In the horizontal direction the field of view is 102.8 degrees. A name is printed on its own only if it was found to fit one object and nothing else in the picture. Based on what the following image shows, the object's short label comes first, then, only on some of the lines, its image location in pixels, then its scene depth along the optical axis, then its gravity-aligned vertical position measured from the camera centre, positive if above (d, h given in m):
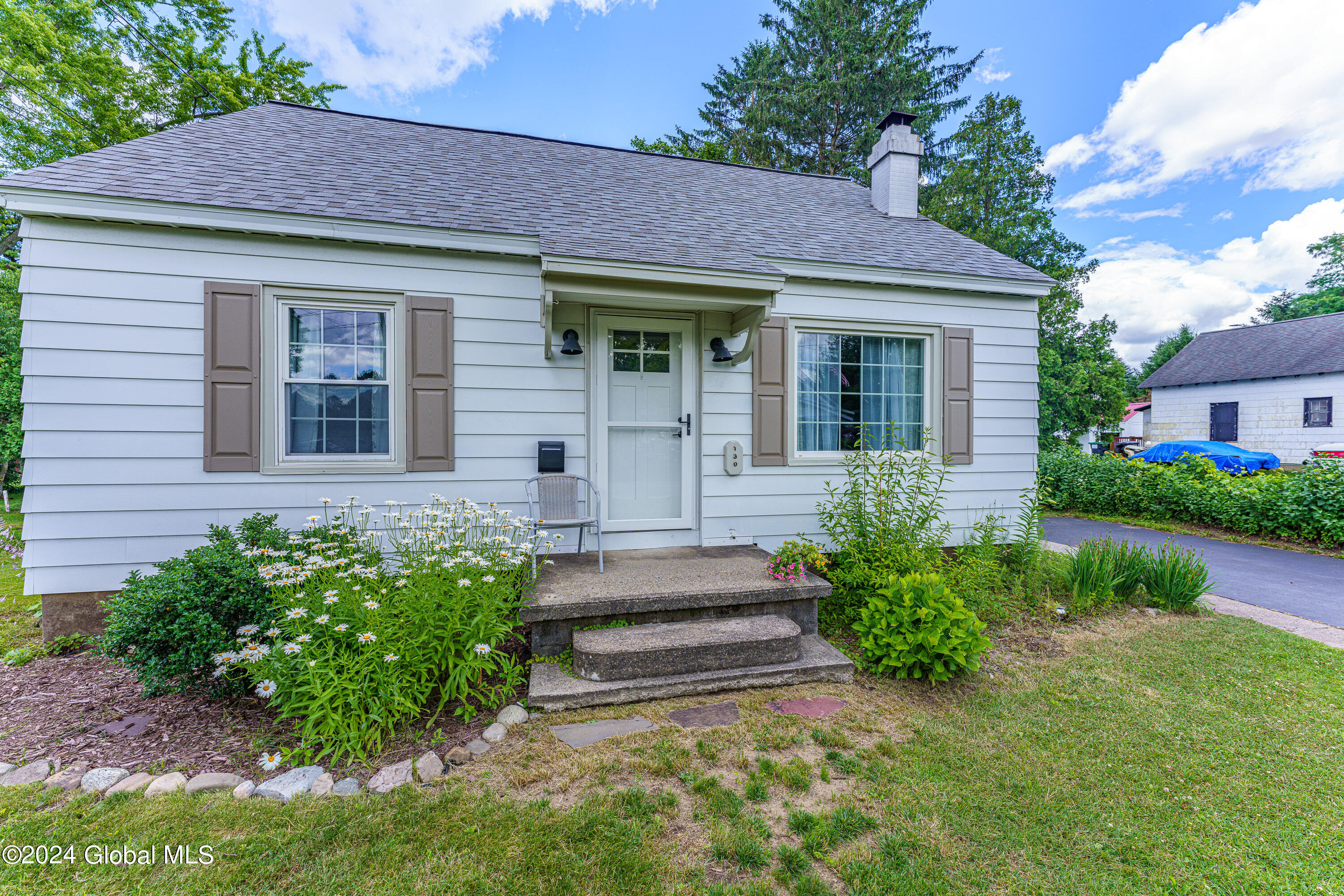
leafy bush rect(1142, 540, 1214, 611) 4.42 -1.10
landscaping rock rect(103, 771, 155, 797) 2.10 -1.36
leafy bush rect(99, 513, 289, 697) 2.54 -0.85
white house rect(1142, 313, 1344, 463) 14.59 +1.82
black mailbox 4.29 -0.11
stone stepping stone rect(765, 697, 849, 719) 2.79 -1.39
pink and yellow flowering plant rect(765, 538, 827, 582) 3.68 -0.83
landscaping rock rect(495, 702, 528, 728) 2.63 -1.35
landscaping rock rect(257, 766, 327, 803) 2.09 -1.36
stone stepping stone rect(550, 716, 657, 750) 2.51 -1.38
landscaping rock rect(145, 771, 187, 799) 2.10 -1.36
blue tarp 11.16 -0.15
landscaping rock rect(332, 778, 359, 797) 2.12 -1.38
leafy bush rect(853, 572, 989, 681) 3.07 -1.09
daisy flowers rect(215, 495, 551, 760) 2.39 -0.94
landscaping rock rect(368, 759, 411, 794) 2.15 -1.38
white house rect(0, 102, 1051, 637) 3.56 +0.81
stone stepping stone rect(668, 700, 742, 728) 2.66 -1.38
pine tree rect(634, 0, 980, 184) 13.68 +9.46
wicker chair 4.16 -0.46
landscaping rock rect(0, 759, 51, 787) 2.14 -1.36
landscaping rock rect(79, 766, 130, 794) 2.12 -1.36
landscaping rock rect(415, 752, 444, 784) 2.23 -1.38
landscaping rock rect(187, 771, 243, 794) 2.12 -1.36
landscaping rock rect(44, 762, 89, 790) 2.14 -1.37
